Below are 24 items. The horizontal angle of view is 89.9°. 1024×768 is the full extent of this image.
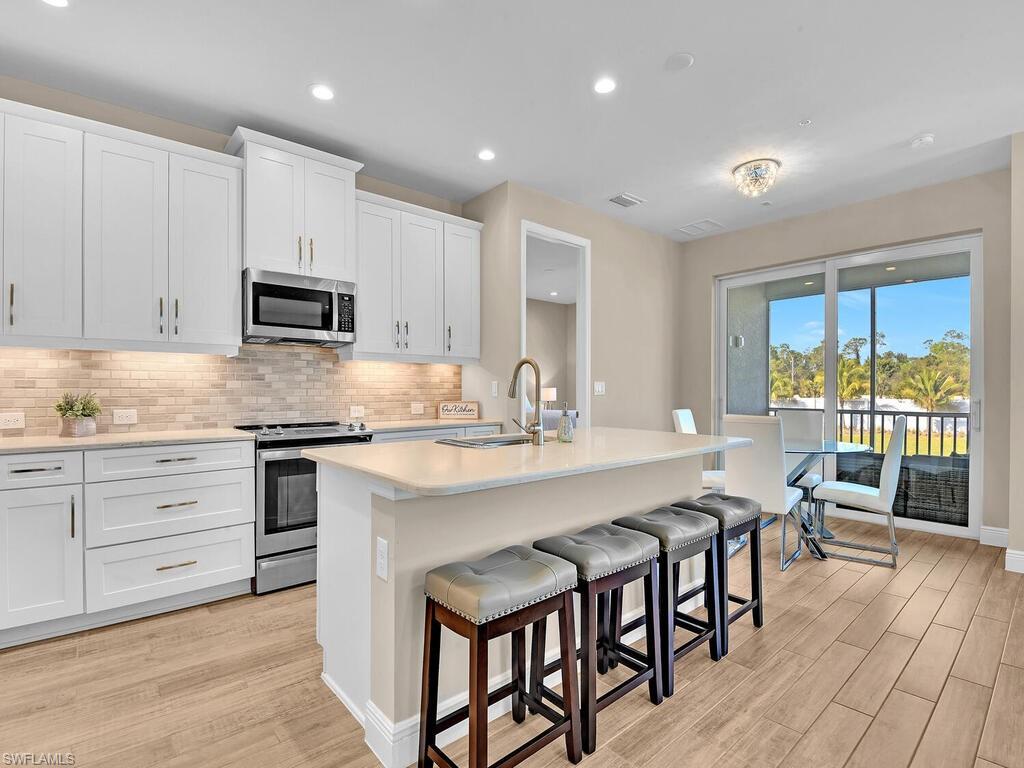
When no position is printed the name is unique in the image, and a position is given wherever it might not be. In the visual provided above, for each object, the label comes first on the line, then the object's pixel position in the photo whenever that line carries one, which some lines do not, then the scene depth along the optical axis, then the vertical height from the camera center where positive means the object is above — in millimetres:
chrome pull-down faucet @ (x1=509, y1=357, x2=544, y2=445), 2377 -157
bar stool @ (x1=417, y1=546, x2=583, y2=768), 1450 -694
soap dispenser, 2533 -207
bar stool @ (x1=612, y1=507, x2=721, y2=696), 2082 -761
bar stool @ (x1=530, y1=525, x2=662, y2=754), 1735 -703
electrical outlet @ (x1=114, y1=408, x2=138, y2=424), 3127 -175
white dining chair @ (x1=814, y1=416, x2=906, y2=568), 3531 -763
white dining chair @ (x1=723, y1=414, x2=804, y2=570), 3430 -547
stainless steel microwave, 3266 +518
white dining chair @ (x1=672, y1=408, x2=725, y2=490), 4094 -407
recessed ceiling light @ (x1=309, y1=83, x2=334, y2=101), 2896 +1696
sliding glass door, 4219 +250
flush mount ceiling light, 3799 +1587
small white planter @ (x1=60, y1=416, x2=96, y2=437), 2803 -222
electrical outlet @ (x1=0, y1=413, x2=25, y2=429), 2781 -186
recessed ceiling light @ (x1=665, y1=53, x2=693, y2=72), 2607 +1679
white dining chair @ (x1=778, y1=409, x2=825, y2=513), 4035 -382
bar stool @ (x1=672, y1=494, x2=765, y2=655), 2365 -684
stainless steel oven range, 3109 -746
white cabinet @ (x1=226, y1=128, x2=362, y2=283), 3271 +1207
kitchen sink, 2445 -267
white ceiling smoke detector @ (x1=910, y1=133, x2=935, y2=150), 3412 +1661
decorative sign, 4484 -207
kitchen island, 1698 -543
